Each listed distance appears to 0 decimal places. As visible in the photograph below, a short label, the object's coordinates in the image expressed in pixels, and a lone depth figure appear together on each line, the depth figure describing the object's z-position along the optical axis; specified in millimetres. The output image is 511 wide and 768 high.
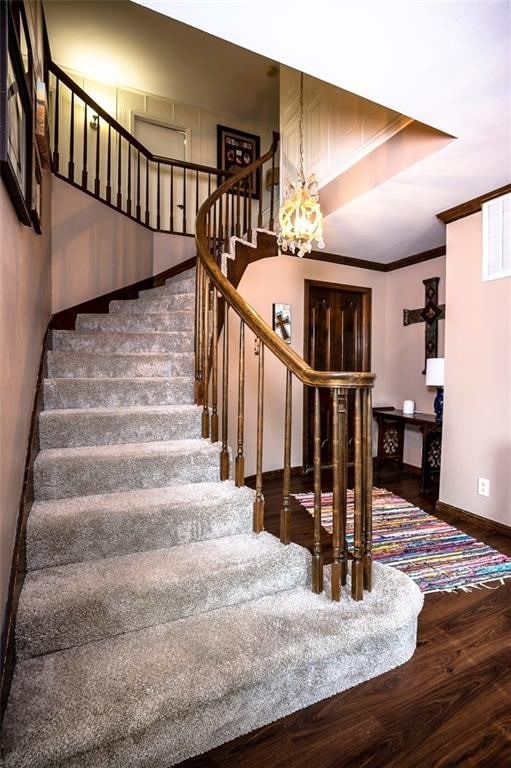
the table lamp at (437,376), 3516
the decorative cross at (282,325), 4230
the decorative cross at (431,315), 4234
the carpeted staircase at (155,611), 1077
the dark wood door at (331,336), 4516
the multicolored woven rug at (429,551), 2188
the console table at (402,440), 3748
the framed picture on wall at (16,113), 950
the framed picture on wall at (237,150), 5328
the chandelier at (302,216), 2756
